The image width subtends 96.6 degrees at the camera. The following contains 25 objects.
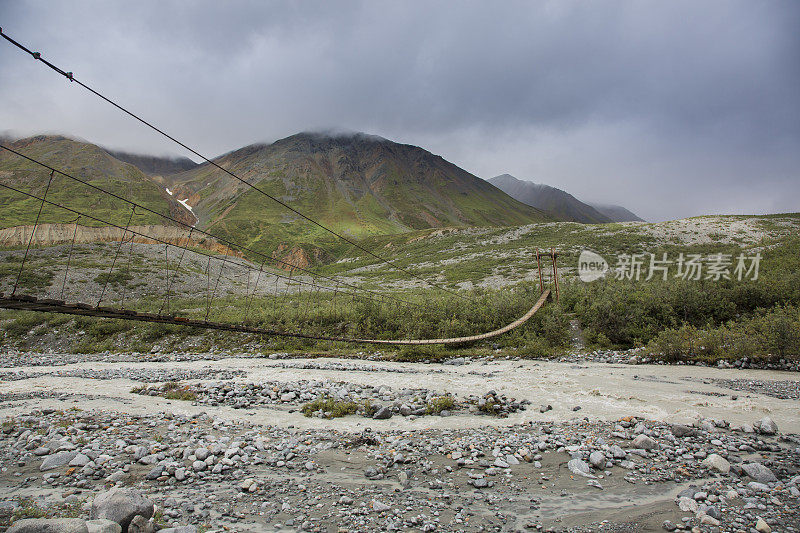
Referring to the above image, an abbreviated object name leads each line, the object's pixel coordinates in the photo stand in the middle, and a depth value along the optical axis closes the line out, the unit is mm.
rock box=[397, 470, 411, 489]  7096
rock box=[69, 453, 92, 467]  7609
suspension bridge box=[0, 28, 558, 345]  8938
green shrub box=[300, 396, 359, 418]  11688
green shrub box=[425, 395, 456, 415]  11570
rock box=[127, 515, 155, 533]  5066
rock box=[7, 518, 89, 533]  4110
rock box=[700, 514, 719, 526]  5418
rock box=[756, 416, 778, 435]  8648
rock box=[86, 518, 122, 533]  4527
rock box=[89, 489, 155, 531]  5105
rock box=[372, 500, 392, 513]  6145
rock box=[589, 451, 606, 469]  7520
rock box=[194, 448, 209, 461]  8055
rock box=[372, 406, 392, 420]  11258
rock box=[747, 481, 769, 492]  6279
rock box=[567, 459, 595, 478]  7312
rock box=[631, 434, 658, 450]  8172
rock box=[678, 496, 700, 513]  5844
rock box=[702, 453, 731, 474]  6969
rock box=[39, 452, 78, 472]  7602
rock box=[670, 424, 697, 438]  8664
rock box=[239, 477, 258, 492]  6900
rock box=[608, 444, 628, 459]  7797
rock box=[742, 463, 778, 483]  6559
